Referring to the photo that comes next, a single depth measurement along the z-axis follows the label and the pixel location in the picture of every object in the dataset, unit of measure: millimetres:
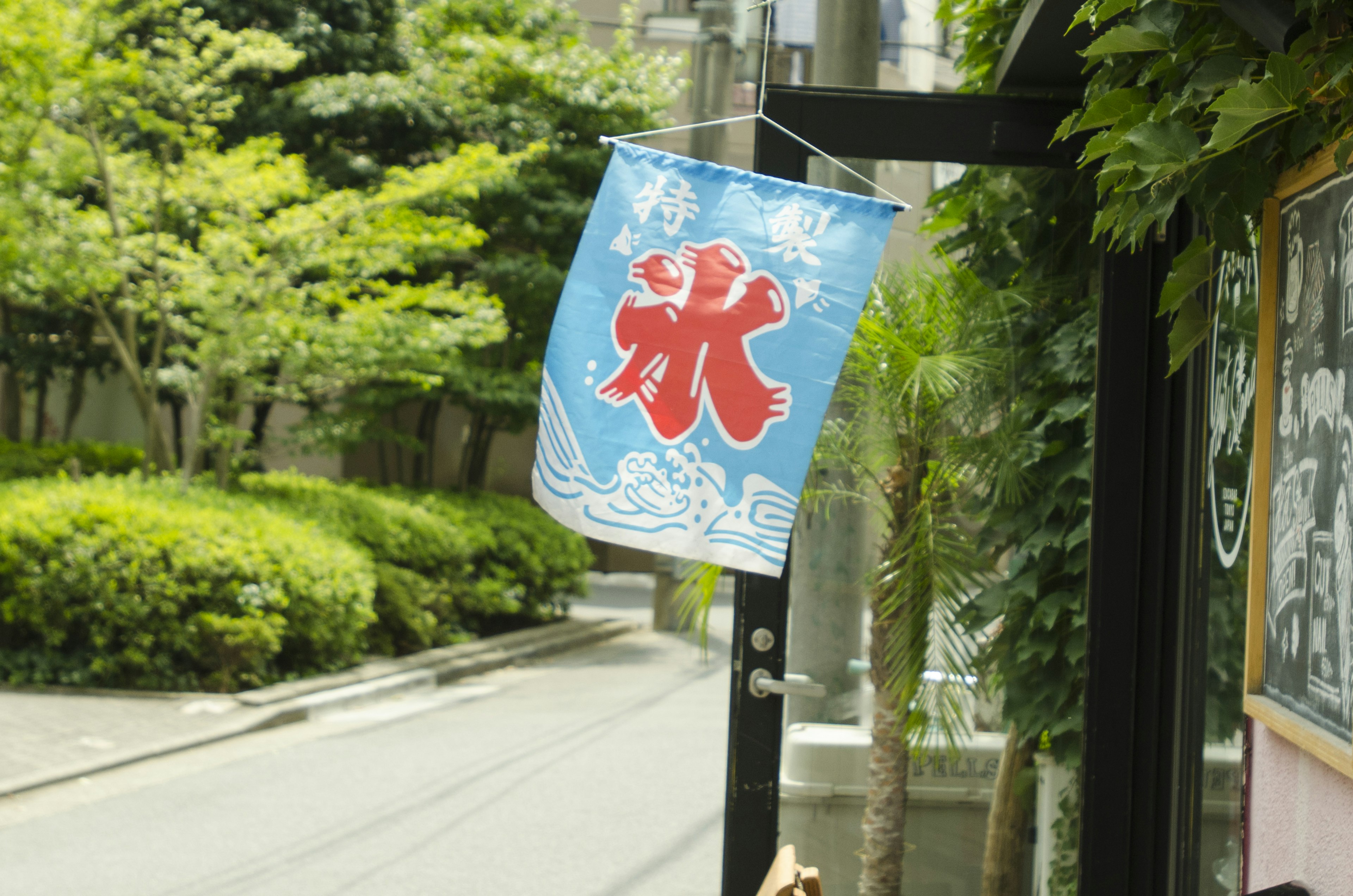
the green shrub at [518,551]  12234
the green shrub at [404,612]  10242
